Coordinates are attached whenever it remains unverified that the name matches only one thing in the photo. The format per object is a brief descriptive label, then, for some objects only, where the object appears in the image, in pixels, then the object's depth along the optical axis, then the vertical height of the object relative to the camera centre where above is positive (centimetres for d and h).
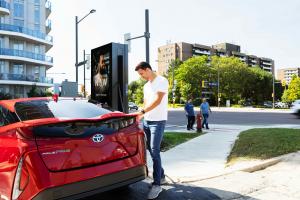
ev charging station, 971 +49
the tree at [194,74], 8657 +455
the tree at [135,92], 11019 +23
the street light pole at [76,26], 2317 +429
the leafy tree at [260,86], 9175 +185
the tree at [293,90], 9138 +83
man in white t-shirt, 502 -27
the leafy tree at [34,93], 4838 -10
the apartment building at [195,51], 14650 +1748
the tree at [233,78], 8588 +358
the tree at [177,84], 8503 +349
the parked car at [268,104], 8819 -269
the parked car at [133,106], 5833 -217
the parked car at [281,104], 8706 -281
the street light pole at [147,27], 1212 +219
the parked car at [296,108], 2576 -105
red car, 352 -62
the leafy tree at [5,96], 4425 -47
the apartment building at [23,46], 5175 +715
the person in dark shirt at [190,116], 1664 -106
